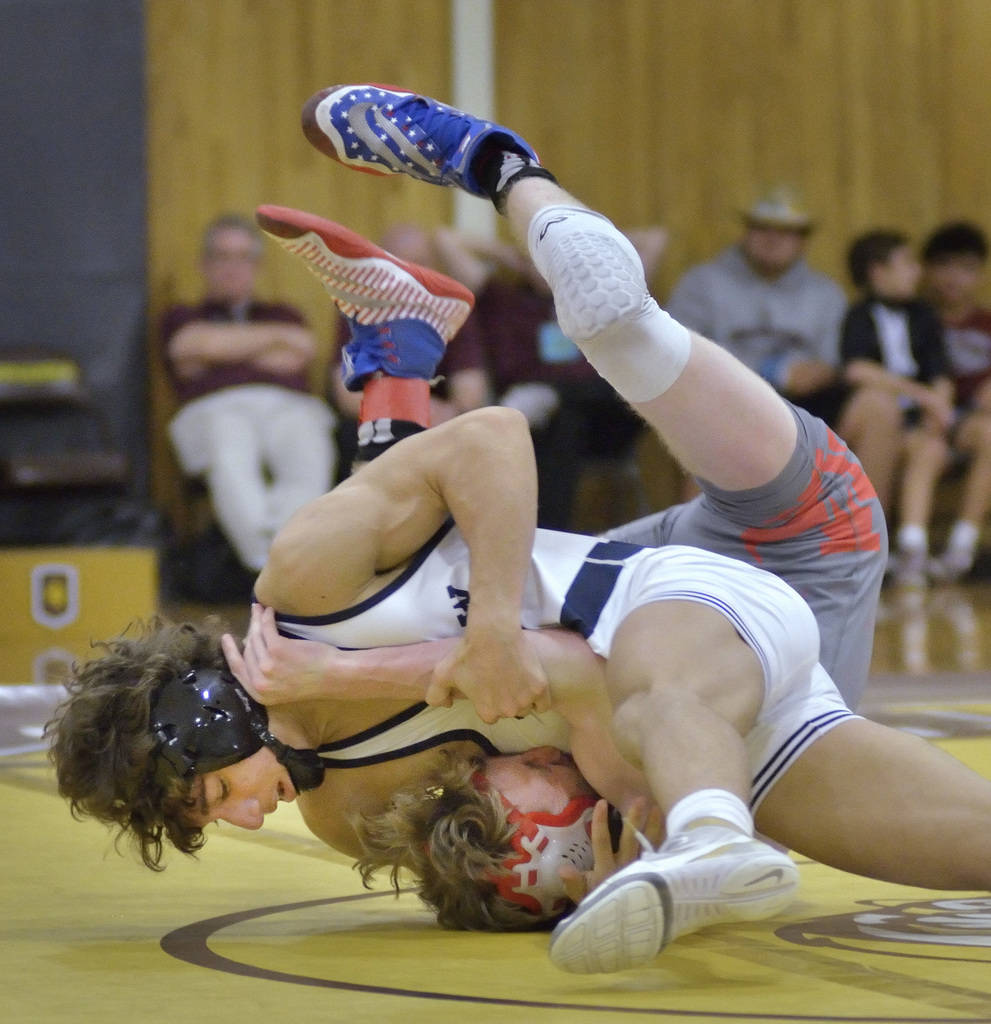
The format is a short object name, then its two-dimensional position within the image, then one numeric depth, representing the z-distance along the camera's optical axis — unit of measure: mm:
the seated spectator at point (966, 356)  14883
